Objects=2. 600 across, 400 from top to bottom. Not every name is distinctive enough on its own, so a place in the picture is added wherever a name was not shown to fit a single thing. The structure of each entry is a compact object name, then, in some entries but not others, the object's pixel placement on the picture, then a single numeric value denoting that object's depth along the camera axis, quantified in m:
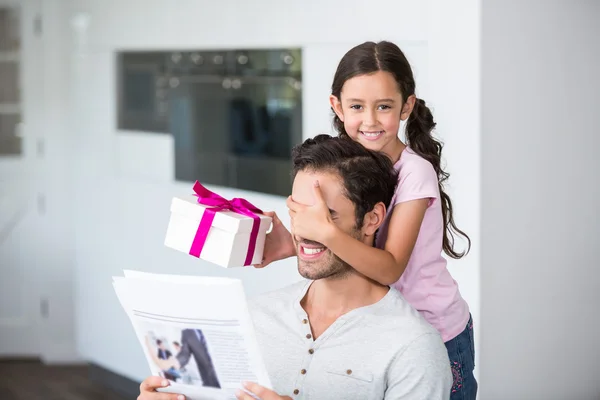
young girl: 3.19
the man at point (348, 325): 3.18
